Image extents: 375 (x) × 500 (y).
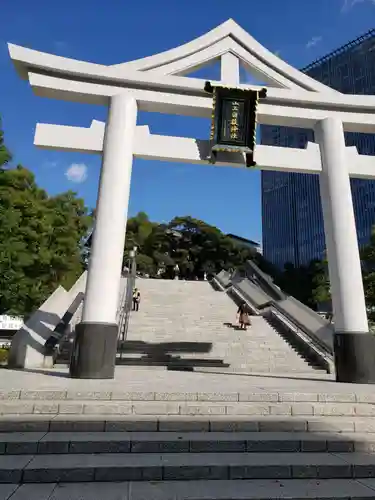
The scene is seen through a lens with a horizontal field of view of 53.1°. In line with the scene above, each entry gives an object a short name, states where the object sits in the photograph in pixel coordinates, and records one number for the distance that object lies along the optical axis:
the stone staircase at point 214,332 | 10.70
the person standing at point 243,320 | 13.36
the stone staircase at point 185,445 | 3.36
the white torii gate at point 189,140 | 7.58
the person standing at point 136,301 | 15.43
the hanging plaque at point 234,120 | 8.80
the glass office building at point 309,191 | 71.94
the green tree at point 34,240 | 13.56
